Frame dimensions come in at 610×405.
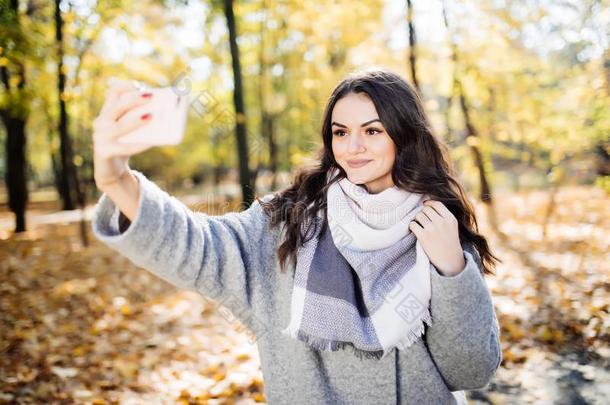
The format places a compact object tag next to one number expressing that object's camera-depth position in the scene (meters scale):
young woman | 1.46
